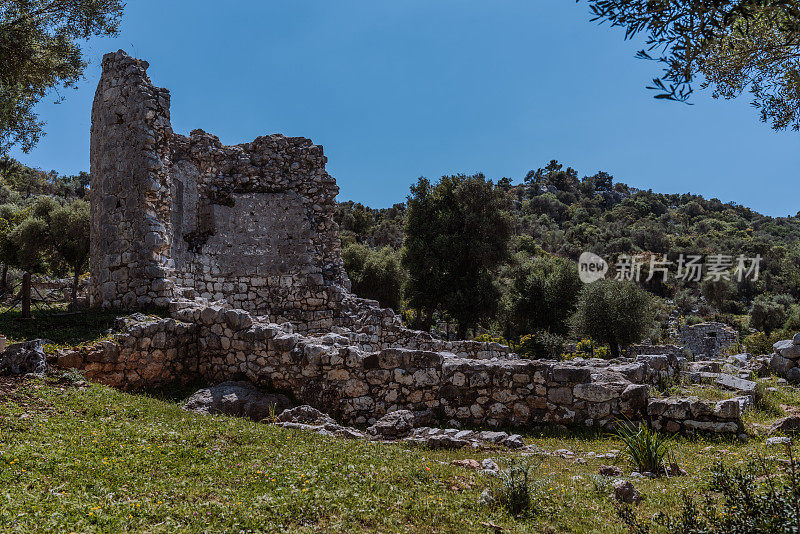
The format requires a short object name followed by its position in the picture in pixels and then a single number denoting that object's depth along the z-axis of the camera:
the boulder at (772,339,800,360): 14.57
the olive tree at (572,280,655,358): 25.94
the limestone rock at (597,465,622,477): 6.69
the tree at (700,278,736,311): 54.81
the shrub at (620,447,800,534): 3.85
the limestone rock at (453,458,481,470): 6.51
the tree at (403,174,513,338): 29.03
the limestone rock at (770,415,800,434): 8.41
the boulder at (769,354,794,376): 14.67
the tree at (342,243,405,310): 39.31
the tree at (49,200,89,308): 27.66
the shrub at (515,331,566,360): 26.91
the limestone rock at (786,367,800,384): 14.20
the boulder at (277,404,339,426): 8.78
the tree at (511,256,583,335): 32.19
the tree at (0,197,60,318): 28.67
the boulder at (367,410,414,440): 8.65
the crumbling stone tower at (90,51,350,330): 12.91
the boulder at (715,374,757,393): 10.93
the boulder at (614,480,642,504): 5.60
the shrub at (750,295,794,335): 45.88
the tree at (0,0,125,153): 11.75
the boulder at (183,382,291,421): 9.23
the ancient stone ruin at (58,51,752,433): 9.38
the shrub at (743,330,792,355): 25.11
